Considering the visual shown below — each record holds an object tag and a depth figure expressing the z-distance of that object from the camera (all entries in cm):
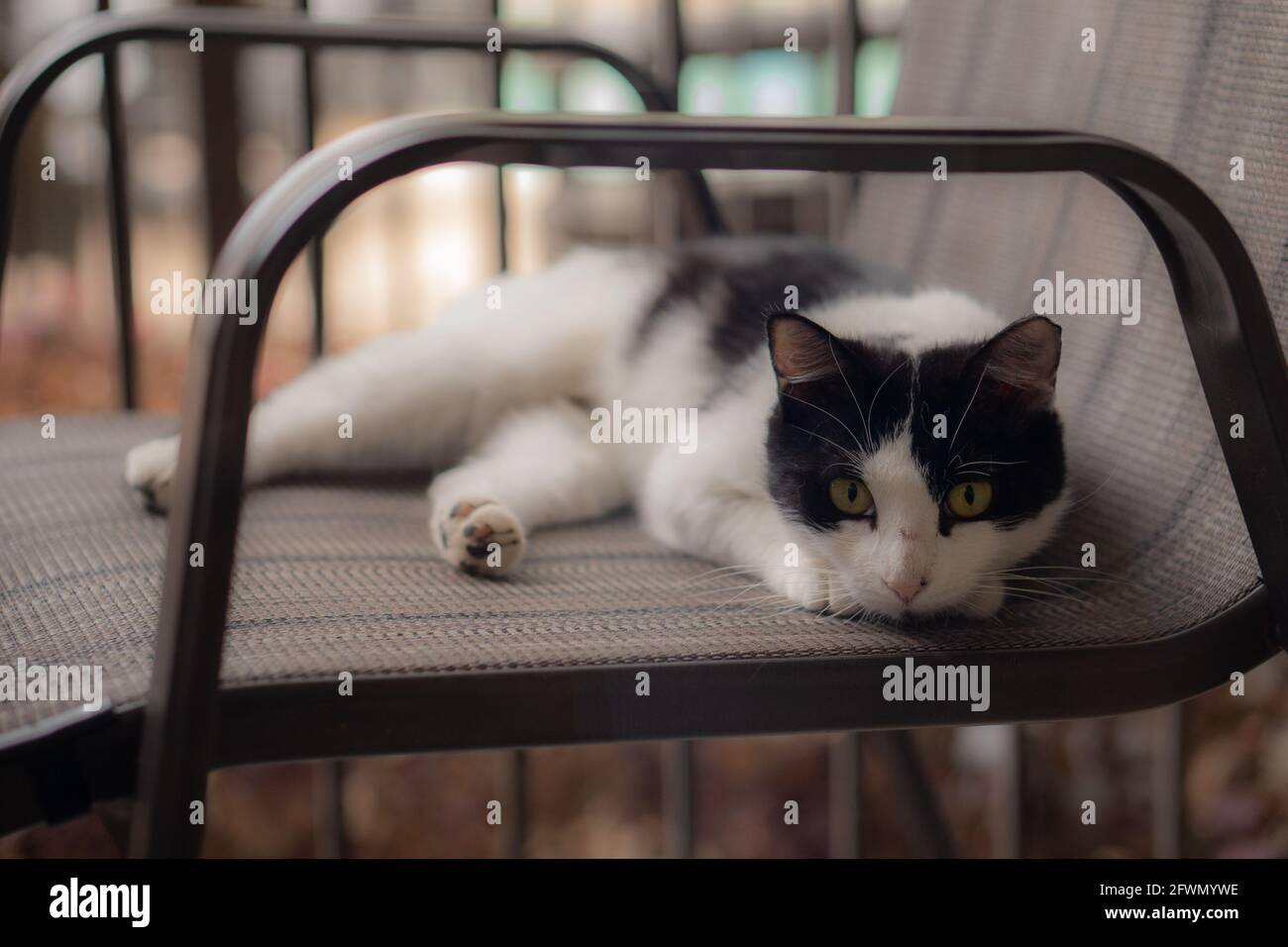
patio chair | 59
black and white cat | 81
